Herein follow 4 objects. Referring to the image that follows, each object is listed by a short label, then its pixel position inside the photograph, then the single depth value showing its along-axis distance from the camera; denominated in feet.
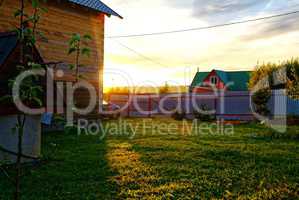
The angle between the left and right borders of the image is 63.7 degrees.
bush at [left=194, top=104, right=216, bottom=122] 43.08
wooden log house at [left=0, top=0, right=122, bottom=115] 24.98
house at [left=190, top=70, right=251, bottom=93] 91.76
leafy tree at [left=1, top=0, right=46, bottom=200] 5.07
